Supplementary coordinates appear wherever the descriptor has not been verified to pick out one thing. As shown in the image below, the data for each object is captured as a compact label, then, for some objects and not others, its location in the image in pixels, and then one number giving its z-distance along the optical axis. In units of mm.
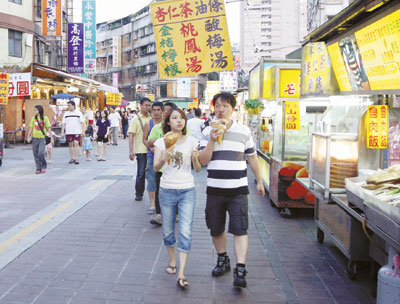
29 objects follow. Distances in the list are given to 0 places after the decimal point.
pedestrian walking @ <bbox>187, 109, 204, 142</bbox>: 11719
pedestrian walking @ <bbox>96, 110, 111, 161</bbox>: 14664
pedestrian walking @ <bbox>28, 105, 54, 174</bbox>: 11203
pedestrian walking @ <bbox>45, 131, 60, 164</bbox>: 13838
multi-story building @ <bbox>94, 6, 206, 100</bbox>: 56438
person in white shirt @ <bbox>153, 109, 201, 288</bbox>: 4391
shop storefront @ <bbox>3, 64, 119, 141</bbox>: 20469
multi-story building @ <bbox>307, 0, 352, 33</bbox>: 30672
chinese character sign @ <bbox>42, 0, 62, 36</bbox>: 23125
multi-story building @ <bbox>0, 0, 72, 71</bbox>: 21516
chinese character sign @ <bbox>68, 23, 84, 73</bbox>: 25219
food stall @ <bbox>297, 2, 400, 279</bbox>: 4117
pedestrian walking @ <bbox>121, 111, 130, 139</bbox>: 28112
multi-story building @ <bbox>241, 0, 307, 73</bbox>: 112312
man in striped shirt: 4367
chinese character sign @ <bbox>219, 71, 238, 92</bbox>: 34500
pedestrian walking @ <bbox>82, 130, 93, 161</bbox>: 14745
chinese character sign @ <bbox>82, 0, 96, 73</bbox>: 28467
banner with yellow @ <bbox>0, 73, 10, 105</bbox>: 13094
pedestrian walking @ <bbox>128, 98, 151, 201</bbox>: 7871
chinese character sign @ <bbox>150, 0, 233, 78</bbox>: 7027
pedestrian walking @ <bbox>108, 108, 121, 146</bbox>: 21344
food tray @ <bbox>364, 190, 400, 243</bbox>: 3289
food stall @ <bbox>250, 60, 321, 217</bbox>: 7516
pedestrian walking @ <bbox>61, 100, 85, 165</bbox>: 13671
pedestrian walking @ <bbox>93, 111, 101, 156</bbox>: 14723
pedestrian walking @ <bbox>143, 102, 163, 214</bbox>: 6836
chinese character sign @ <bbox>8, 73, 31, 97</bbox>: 16609
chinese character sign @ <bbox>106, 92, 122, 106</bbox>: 28625
